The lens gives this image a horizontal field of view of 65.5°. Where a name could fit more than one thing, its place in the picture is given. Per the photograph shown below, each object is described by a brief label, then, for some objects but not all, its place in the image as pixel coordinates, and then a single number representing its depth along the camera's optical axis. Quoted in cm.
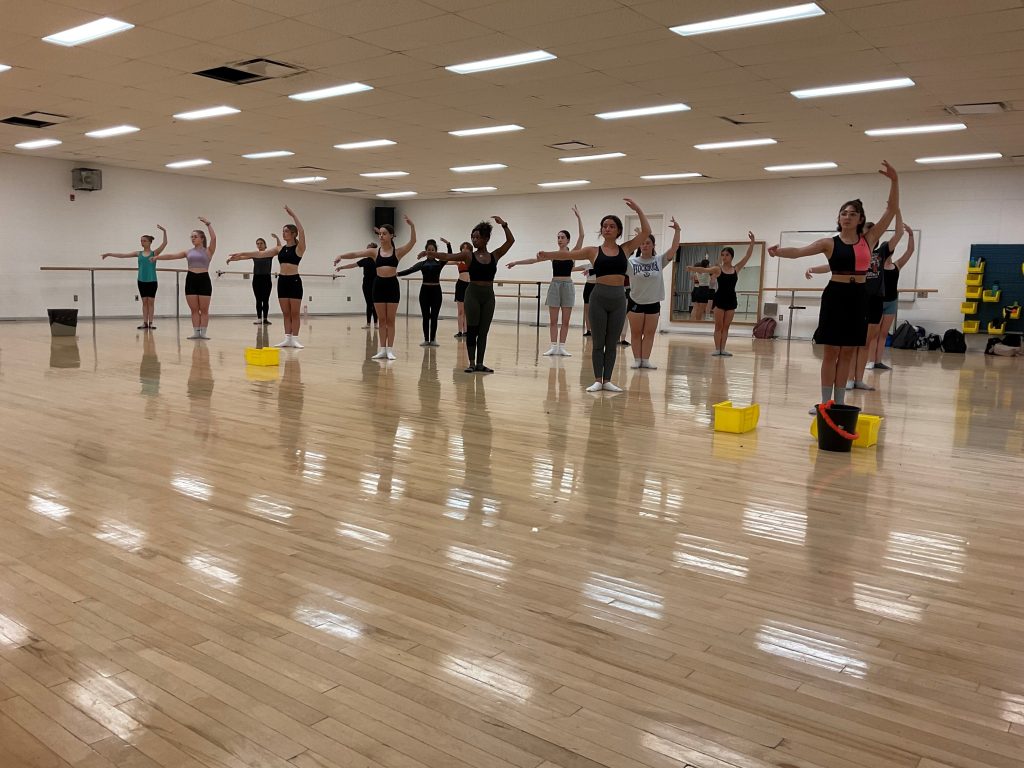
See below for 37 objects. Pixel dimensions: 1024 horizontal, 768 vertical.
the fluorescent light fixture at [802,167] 1390
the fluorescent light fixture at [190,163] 1541
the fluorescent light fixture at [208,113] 1048
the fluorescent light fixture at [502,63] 751
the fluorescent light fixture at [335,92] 891
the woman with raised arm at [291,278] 941
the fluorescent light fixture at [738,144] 1166
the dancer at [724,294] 1005
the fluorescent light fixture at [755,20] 610
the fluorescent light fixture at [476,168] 1479
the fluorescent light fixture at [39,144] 1349
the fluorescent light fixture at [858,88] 813
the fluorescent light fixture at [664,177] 1564
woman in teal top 1252
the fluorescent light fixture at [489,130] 1109
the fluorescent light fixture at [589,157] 1305
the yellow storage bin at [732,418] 518
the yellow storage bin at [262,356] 827
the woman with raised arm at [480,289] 768
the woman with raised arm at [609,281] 652
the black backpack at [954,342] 1345
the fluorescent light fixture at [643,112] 957
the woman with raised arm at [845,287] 528
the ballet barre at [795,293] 1409
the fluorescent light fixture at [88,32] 696
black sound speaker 2223
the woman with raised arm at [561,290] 1025
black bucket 472
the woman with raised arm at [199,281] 1112
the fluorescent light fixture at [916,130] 1022
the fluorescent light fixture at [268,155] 1392
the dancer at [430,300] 1120
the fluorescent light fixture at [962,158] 1238
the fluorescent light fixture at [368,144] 1250
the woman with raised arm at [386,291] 909
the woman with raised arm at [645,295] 838
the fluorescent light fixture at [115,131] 1205
